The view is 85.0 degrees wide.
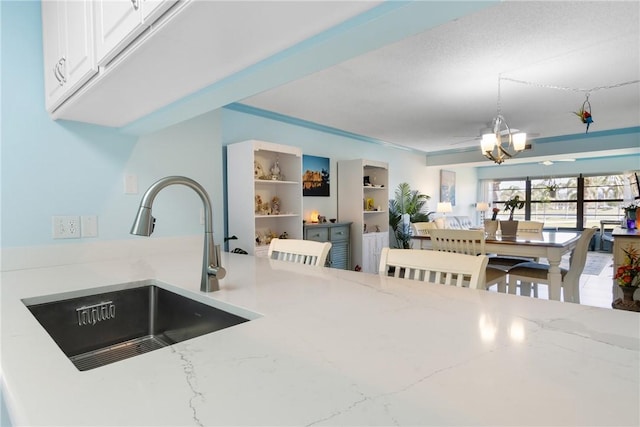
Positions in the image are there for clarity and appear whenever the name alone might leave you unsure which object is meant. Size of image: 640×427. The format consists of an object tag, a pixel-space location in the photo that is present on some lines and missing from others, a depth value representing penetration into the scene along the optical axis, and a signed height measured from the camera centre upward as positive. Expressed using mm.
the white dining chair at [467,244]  2941 -360
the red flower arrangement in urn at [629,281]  2779 -630
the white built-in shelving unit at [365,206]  4852 -29
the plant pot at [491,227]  3777 -259
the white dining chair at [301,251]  1653 -236
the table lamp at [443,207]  6942 -65
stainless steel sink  1154 -406
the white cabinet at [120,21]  867 +509
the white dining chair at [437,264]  1174 -221
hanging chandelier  3562 +652
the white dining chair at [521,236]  3582 -360
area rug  5824 -1129
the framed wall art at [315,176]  4559 +384
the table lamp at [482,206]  7889 -55
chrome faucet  1079 -143
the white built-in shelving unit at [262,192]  3326 +134
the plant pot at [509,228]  3605 -255
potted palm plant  6094 -162
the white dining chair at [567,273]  2963 -620
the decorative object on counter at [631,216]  3664 -140
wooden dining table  2873 -393
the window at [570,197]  8250 +143
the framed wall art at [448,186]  7914 +407
